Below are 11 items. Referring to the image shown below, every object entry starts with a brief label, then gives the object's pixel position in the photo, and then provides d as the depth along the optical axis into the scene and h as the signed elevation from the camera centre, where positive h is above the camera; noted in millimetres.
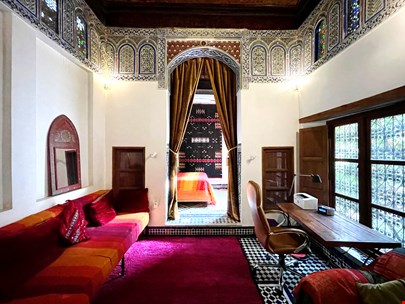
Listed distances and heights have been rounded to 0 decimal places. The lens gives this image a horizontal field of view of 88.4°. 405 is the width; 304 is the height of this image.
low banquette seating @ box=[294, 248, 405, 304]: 1312 -886
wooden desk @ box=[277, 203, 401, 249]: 1866 -785
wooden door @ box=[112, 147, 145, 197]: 3830 -231
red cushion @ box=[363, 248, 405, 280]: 1483 -839
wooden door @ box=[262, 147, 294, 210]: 3910 -380
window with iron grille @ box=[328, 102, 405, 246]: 2119 -181
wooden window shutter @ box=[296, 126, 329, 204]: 3176 -86
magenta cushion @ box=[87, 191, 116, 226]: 2854 -795
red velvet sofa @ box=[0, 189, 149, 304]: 1563 -983
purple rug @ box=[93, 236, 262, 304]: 2209 -1497
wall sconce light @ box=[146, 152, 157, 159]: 3768 +6
